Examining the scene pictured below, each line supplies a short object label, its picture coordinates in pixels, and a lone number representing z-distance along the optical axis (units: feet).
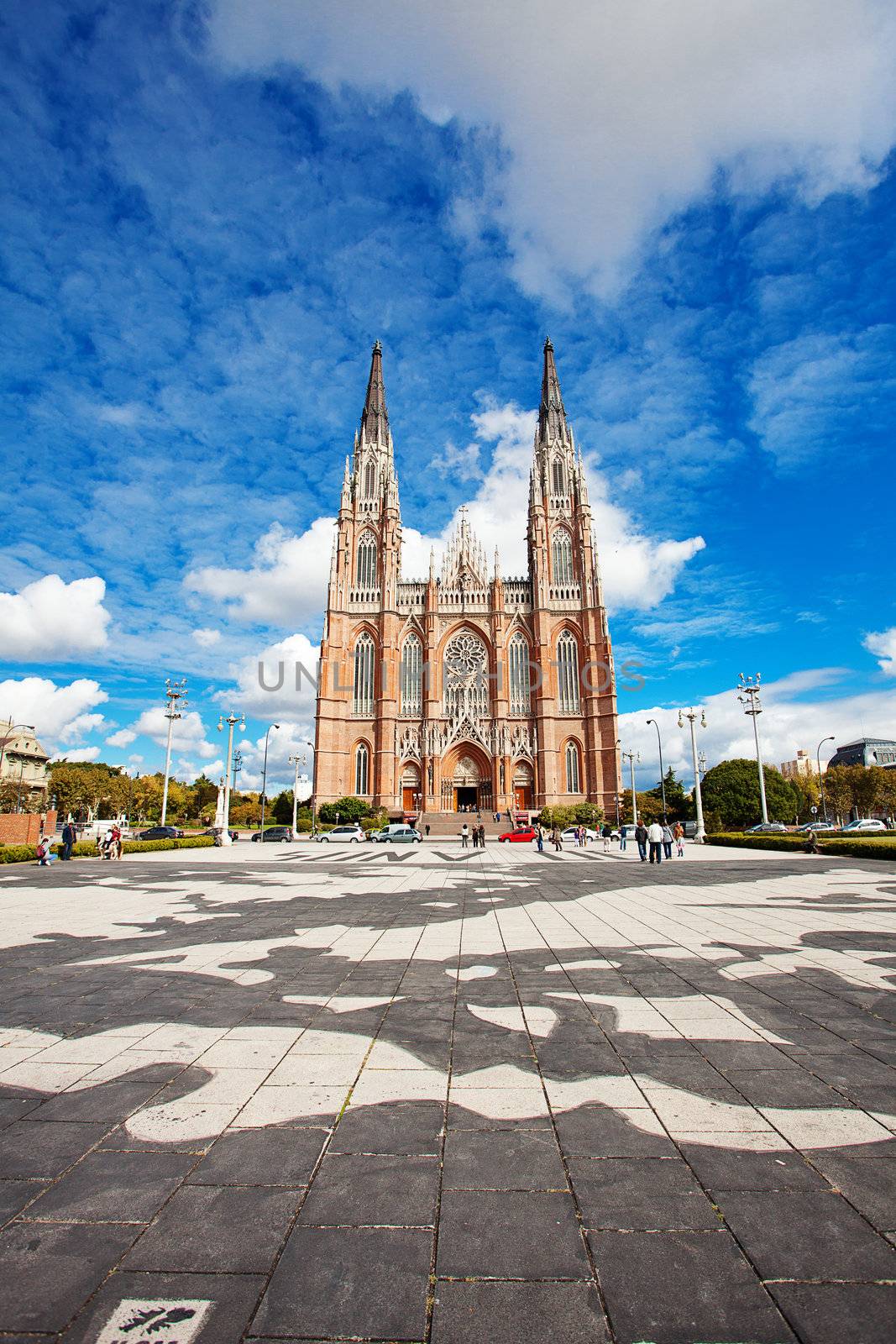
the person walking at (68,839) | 77.25
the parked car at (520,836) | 135.44
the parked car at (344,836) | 128.36
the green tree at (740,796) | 202.80
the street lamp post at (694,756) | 125.49
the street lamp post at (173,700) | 135.23
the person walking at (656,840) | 74.08
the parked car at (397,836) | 128.26
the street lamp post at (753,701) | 133.49
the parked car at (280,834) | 135.44
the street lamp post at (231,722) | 129.29
